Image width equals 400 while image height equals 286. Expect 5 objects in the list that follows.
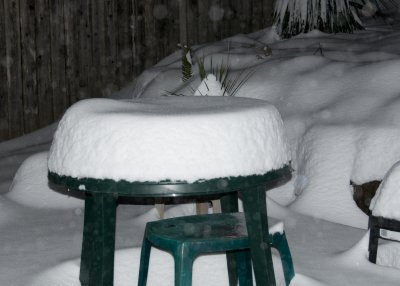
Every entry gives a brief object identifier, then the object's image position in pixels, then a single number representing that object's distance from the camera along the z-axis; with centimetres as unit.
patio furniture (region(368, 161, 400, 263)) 389
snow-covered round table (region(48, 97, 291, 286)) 271
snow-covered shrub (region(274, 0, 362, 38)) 841
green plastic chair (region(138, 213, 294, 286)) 295
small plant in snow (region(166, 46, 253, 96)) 463
